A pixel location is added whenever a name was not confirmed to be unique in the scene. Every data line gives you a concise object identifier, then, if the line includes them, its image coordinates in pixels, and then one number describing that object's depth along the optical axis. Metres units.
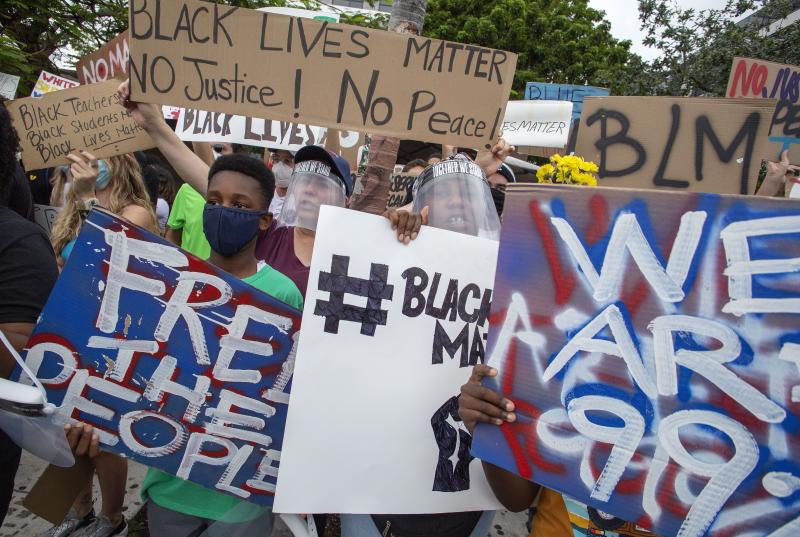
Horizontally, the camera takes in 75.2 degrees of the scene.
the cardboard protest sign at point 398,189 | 4.41
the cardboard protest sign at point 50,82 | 5.34
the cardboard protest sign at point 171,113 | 4.84
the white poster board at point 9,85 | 4.86
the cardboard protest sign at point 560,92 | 6.18
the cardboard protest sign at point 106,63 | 3.34
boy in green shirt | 1.71
